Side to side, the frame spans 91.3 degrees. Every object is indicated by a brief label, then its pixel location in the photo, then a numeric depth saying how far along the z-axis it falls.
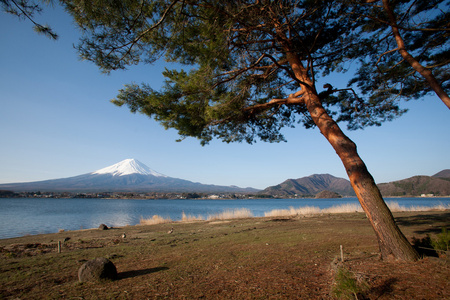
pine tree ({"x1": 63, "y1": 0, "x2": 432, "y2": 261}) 3.92
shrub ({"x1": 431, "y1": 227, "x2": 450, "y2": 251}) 3.42
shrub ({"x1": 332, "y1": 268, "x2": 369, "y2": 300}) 1.99
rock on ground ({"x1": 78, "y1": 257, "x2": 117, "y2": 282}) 3.53
